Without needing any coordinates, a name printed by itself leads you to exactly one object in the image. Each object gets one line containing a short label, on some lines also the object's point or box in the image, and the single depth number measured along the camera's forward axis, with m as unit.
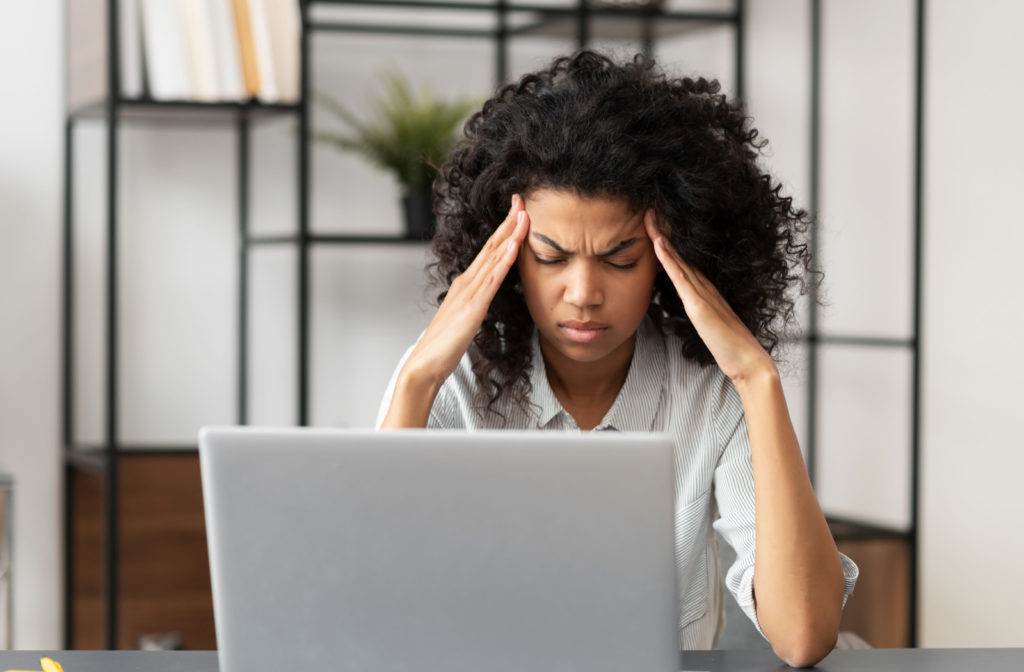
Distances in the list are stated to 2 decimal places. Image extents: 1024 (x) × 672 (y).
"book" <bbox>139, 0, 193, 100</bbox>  2.50
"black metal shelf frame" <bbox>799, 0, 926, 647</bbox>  2.65
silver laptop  0.92
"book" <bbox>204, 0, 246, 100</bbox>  2.51
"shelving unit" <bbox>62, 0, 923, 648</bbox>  2.54
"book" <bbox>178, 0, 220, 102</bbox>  2.50
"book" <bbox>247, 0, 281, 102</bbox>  2.55
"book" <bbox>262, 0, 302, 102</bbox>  2.58
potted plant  2.72
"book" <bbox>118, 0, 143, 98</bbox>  2.53
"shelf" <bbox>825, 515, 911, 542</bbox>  2.74
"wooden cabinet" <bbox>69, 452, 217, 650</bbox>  2.80
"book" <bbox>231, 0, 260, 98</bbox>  2.56
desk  1.14
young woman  1.33
